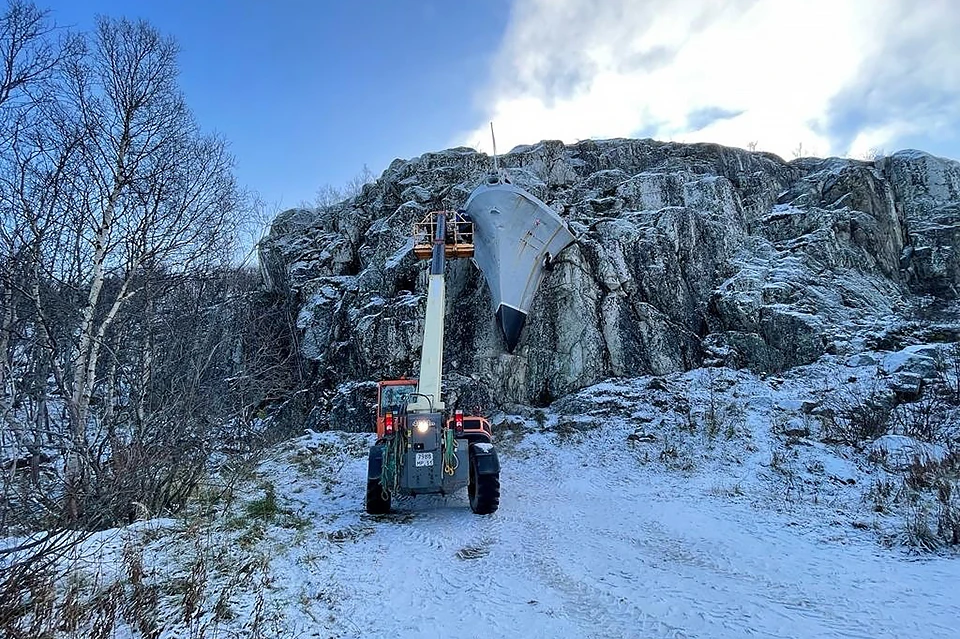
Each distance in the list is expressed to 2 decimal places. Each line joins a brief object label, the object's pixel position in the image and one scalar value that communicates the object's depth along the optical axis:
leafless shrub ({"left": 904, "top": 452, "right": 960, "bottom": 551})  5.13
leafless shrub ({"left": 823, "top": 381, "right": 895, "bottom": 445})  10.09
